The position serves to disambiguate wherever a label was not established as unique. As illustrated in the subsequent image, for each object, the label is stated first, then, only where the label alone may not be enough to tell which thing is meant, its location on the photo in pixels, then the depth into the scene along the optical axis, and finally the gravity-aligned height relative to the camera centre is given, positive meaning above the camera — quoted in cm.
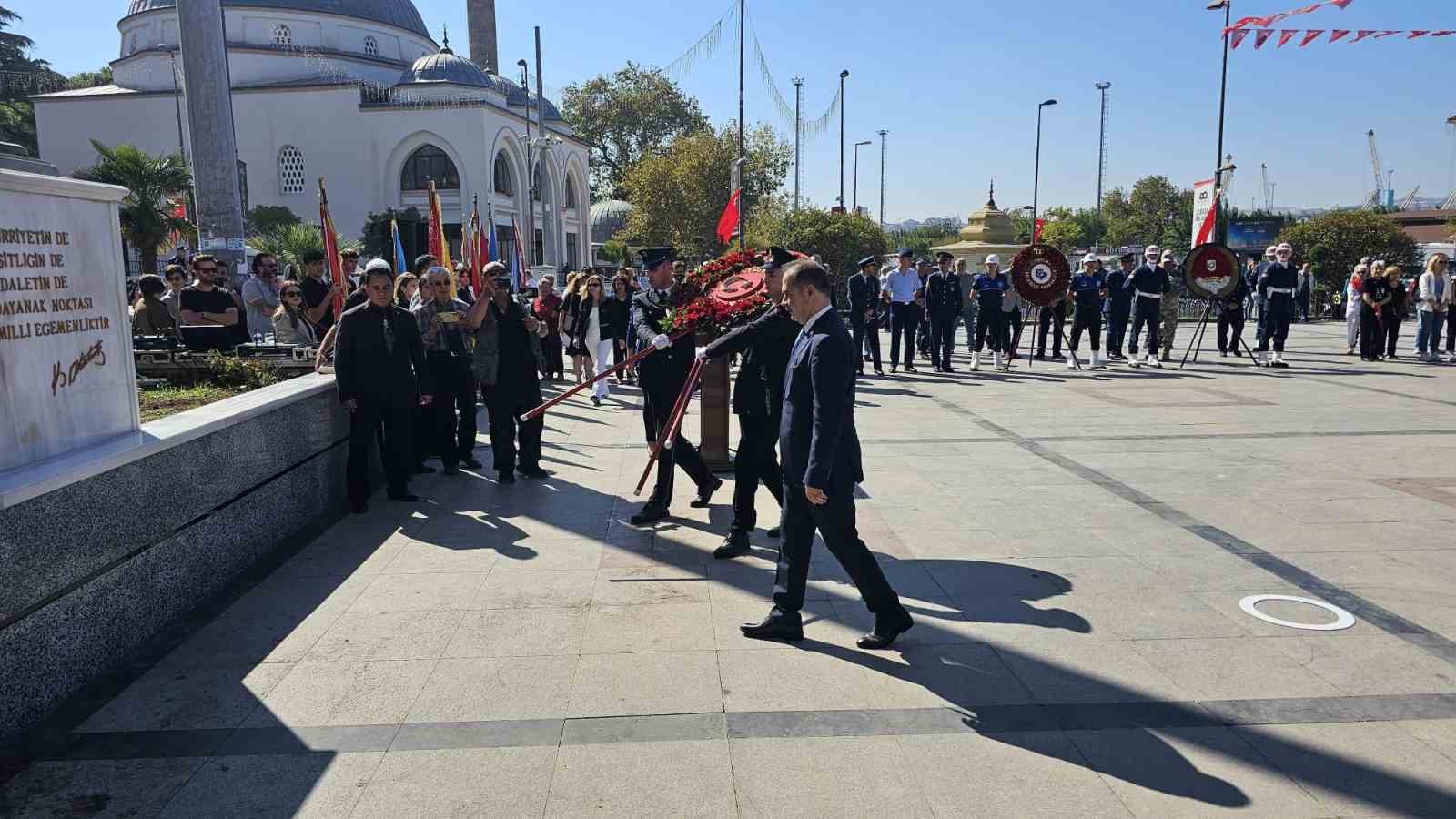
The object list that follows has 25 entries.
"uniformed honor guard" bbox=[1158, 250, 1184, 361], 1648 -78
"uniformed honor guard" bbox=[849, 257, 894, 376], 1453 -37
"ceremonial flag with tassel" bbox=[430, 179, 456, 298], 1263 +56
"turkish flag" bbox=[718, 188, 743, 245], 1756 +98
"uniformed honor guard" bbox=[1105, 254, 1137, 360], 1612 -58
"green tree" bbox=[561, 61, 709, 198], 7856 +1317
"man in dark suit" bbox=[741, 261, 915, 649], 404 -81
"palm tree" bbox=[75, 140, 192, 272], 2770 +277
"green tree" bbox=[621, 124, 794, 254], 5053 +449
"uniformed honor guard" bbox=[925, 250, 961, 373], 1566 -51
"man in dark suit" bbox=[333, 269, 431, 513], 693 -66
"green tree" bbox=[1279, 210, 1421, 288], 2719 +77
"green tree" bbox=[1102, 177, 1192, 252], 7706 +492
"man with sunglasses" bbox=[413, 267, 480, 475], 812 -72
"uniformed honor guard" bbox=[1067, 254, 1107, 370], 1598 -47
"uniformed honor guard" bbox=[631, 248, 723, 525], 662 -63
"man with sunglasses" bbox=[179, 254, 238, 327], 852 -18
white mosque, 5356 +913
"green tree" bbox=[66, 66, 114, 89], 7444 +1575
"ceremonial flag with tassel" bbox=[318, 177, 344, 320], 1063 +33
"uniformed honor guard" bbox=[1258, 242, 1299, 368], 1554 -40
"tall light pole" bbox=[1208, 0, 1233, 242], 2781 +500
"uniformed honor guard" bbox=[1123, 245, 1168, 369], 1558 -33
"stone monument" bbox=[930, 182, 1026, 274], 3166 +134
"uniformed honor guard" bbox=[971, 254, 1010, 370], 1532 -44
